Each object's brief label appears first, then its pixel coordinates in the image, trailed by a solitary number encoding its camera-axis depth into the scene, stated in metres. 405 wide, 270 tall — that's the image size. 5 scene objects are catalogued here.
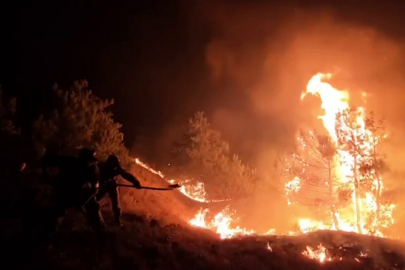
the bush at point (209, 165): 23.59
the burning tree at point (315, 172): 22.27
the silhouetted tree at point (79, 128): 18.23
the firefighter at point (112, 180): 11.71
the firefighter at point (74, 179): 10.44
